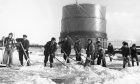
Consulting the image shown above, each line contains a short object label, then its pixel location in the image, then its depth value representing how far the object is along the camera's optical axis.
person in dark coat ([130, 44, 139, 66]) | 8.40
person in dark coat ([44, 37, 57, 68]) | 7.41
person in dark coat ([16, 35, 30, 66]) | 7.59
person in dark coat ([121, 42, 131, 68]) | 7.45
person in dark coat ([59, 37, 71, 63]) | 8.91
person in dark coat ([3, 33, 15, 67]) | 7.30
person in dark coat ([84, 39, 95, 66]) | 7.54
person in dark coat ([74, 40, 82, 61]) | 9.74
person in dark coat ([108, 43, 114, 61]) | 10.81
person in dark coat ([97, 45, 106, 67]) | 7.94
